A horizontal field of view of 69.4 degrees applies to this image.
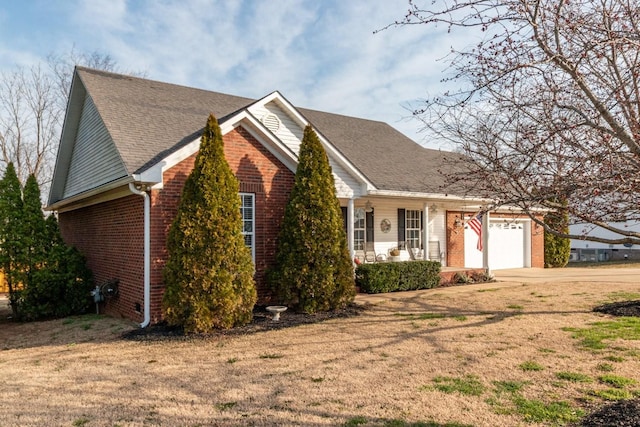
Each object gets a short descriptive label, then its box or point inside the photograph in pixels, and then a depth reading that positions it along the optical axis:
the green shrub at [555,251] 21.94
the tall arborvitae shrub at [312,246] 10.23
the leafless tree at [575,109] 4.73
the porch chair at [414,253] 16.62
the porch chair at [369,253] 15.50
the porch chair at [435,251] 17.36
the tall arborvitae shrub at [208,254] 8.47
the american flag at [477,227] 18.97
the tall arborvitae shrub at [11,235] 11.45
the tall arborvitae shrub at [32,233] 11.52
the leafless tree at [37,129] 28.78
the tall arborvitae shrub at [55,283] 11.25
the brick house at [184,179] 9.61
